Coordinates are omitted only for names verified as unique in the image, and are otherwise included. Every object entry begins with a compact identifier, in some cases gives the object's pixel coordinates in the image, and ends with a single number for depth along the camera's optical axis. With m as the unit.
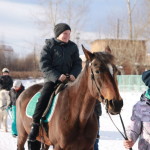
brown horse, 3.15
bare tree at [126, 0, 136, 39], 27.87
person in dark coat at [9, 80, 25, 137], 9.05
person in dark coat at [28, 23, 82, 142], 4.46
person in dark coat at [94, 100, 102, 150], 4.61
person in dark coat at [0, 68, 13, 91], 10.41
